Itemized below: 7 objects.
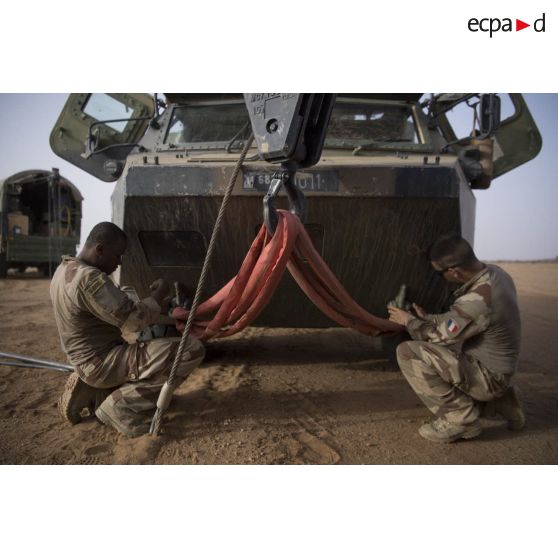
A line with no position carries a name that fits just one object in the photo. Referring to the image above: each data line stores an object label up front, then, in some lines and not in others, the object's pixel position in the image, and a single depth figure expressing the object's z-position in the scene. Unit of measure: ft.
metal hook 6.80
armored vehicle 8.87
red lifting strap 7.25
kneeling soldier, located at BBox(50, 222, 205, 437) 7.89
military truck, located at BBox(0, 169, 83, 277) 35.32
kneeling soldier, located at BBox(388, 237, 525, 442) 7.91
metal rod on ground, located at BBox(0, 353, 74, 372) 11.39
